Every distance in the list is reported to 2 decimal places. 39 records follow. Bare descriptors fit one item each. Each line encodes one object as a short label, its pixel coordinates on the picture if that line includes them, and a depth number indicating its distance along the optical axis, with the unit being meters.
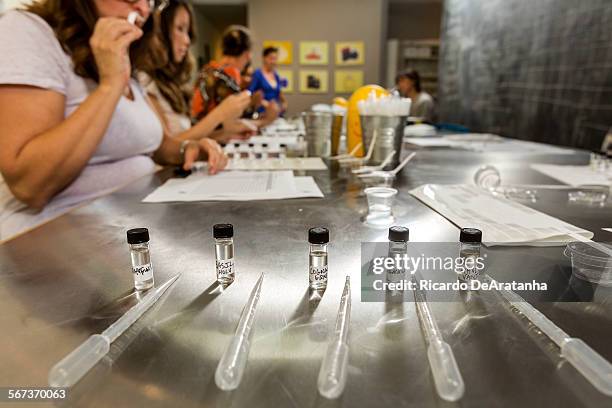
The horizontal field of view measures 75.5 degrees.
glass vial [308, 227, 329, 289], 0.47
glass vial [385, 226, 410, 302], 0.49
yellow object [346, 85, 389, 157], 1.39
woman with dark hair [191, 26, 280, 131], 2.42
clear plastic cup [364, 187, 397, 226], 0.72
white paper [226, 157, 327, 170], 1.30
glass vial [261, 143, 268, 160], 1.52
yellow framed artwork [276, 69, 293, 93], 5.74
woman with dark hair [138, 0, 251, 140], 1.84
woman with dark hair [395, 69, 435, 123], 4.20
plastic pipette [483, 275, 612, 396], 0.30
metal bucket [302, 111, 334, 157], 1.48
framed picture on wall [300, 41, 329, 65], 5.63
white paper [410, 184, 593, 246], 0.62
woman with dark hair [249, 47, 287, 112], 4.58
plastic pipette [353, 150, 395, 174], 1.13
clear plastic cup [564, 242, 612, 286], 0.49
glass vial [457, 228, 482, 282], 0.49
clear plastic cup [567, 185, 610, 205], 0.89
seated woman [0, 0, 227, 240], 0.89
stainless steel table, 0.30
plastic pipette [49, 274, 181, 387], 0.30
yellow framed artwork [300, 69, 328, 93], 5.74
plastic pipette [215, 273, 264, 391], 0.30
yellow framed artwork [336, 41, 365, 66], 5.64
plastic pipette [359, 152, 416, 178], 0.93
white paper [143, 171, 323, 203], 0.90
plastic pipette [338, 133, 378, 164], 1.21
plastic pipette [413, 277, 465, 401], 0.29
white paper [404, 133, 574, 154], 1.79
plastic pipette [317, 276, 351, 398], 0.29
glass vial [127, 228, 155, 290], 0.47
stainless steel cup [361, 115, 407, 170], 1.19
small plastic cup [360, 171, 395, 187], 0.94
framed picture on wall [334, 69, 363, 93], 5.73
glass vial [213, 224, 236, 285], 0.49
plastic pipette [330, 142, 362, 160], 1.38
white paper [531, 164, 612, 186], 1.08
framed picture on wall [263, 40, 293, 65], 5.59
